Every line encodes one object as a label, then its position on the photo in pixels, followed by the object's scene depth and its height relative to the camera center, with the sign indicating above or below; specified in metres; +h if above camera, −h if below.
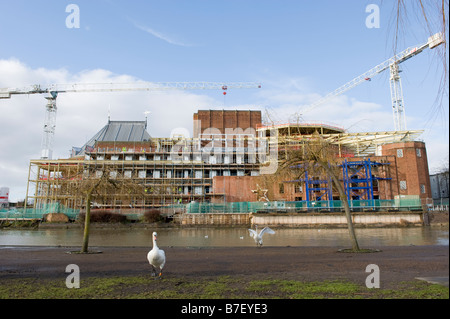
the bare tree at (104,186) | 17.05 +1.28
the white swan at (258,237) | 19.62 -1.59
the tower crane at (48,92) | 93.69 +33.06
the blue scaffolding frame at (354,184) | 54.34 +4.19
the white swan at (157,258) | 8.60 -1.21
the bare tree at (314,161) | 16.30 +2.50
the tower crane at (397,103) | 78.66 +25.18
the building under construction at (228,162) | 56.88 +10.02
